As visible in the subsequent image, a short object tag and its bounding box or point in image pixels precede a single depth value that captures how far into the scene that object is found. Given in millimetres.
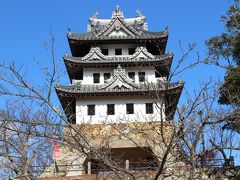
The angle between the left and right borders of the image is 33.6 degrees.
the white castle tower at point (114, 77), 25328
